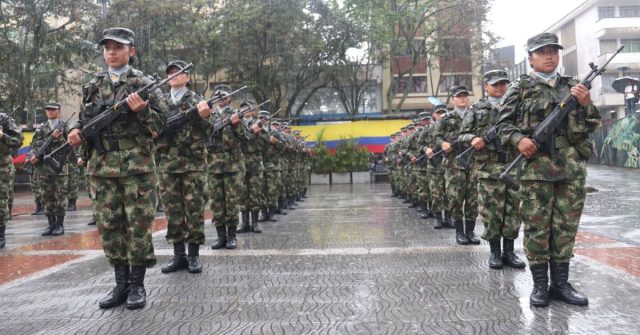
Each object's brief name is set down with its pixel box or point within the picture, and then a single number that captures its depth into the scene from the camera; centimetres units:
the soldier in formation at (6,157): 837
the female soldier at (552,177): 439
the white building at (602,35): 3547
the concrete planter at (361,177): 2500
